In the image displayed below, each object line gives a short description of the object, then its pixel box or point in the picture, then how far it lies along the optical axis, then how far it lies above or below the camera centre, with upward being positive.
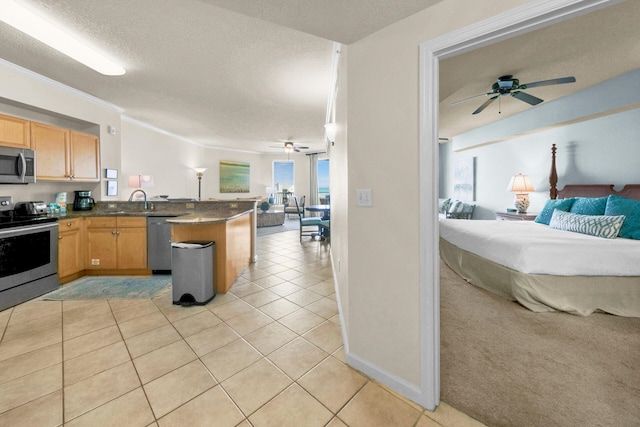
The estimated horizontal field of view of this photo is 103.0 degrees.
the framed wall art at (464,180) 6.09 +0.71
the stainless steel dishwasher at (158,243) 3.63 -0.49
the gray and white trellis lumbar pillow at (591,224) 2.66 -0.19
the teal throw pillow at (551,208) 3.51 -0.01
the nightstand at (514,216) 4.25 -0.15
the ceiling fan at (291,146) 7.00 +1.79
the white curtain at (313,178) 9.76 +1.17
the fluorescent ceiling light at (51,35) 1.99 +1.55
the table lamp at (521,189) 4.37 +0.32
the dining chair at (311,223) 5.80 -0.33
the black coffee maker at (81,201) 3.80 +0.12
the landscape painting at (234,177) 8.52 +1.10
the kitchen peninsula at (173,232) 3.03 -0.31
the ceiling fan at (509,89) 3.00 +1.43
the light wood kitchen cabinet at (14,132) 2.82 +0.89
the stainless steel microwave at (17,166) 2.81 +0.50
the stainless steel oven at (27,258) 2.58 -0.54
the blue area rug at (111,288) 2.94 -0.99
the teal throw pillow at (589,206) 3.09 +0.02
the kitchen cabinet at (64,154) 3.19 +0.77
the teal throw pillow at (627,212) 2.65 -0.05
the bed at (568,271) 2.33 -0.61
